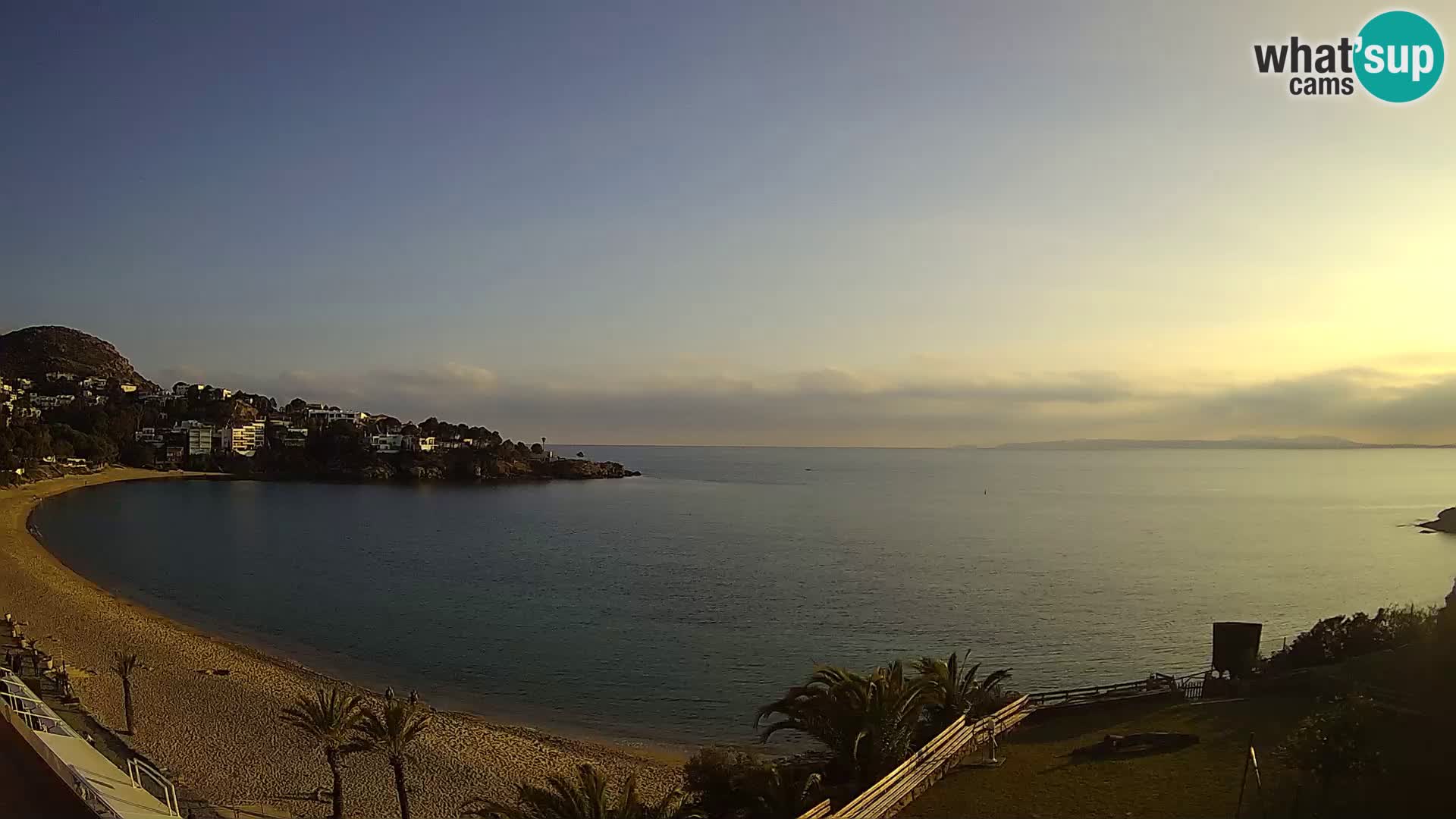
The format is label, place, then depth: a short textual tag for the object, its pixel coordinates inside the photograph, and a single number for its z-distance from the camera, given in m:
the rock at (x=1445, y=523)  101.56
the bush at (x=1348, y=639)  23.64
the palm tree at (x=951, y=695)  19.85
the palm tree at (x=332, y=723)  19.50
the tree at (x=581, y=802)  13.03
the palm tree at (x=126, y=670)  25.94
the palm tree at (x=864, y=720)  16.67
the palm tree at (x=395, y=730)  18.77
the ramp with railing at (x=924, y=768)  13.44
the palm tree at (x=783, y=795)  14.52
